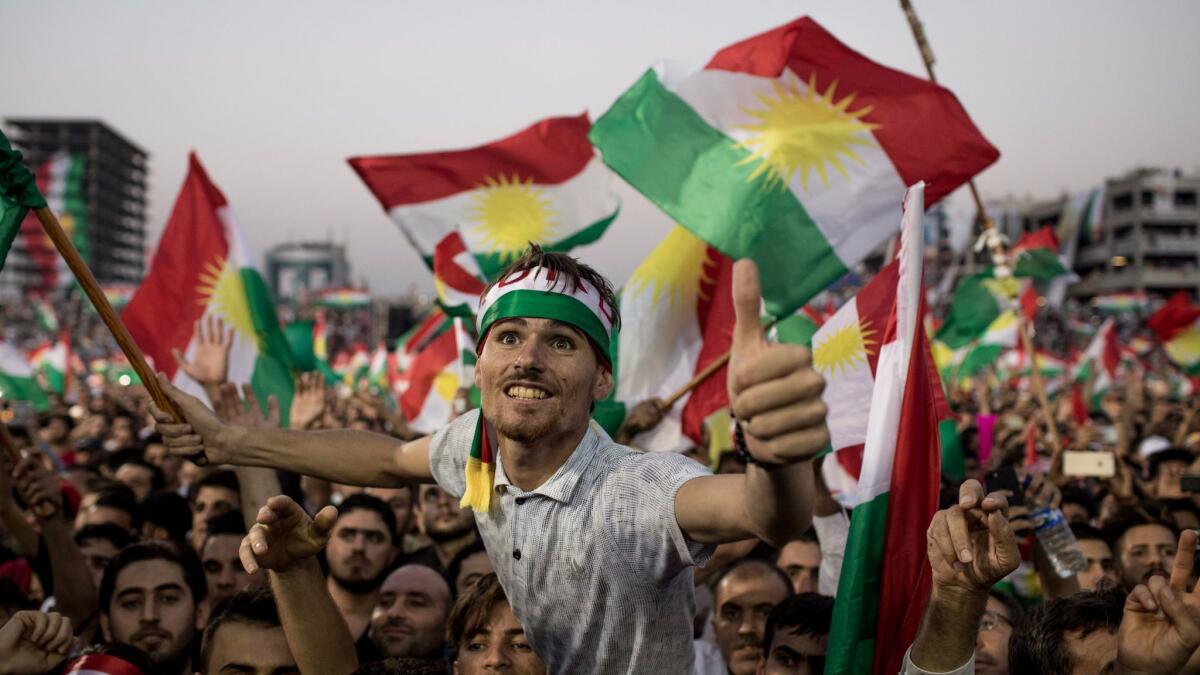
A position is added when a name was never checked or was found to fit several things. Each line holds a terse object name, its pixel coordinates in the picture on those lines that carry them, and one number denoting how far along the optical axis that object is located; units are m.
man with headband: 2.41
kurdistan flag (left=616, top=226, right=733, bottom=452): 6.35
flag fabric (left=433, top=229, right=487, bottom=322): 6.83
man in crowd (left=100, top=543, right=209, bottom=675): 4.30
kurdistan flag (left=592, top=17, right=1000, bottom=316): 5.23
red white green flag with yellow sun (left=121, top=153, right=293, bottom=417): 6.74
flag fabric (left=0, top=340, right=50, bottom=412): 12.46
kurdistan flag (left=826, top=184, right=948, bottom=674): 2.80
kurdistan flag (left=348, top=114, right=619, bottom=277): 7.44
